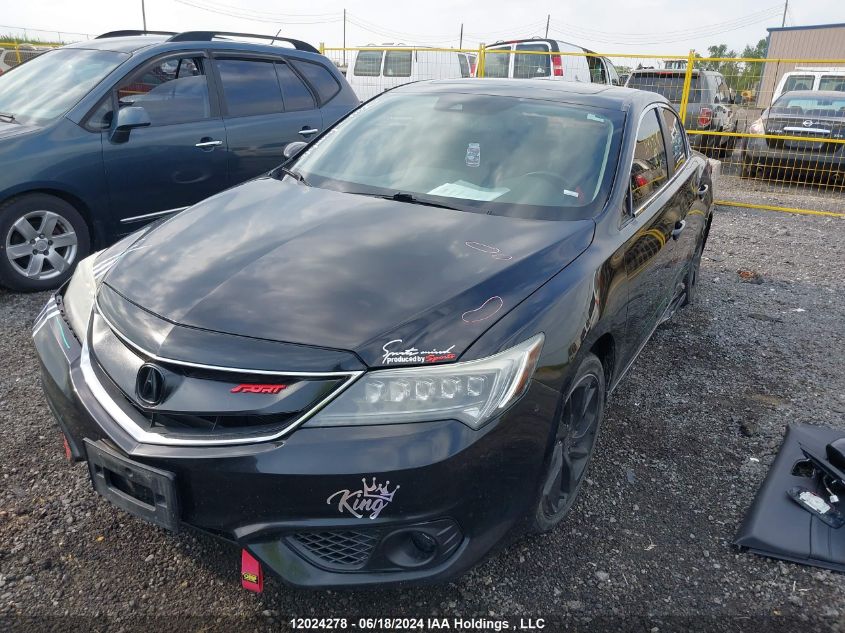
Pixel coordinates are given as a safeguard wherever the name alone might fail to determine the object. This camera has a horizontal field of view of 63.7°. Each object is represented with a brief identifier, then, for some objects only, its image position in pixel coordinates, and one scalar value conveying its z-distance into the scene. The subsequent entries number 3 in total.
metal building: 32.44
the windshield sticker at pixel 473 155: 3.11
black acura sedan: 1.84
